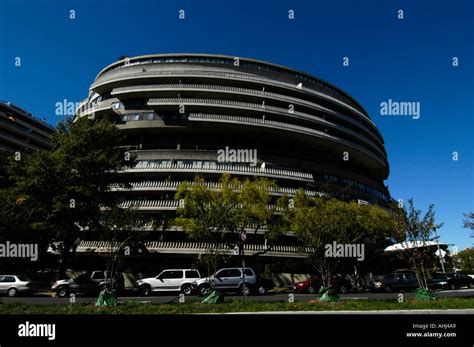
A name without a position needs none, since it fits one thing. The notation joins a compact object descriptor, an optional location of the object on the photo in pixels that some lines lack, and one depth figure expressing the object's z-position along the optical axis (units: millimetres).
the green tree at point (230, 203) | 25628
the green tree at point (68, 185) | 25906
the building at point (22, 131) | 74000
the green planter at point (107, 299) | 13805
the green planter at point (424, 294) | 14969
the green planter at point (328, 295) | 14952
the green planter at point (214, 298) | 14678
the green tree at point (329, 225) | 17812
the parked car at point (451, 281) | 28825
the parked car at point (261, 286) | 22984
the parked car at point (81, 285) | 22719
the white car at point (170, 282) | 22609
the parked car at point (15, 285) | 23938
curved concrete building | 38375
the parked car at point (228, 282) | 21953
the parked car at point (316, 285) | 24891
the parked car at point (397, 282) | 26062
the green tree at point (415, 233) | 16359
